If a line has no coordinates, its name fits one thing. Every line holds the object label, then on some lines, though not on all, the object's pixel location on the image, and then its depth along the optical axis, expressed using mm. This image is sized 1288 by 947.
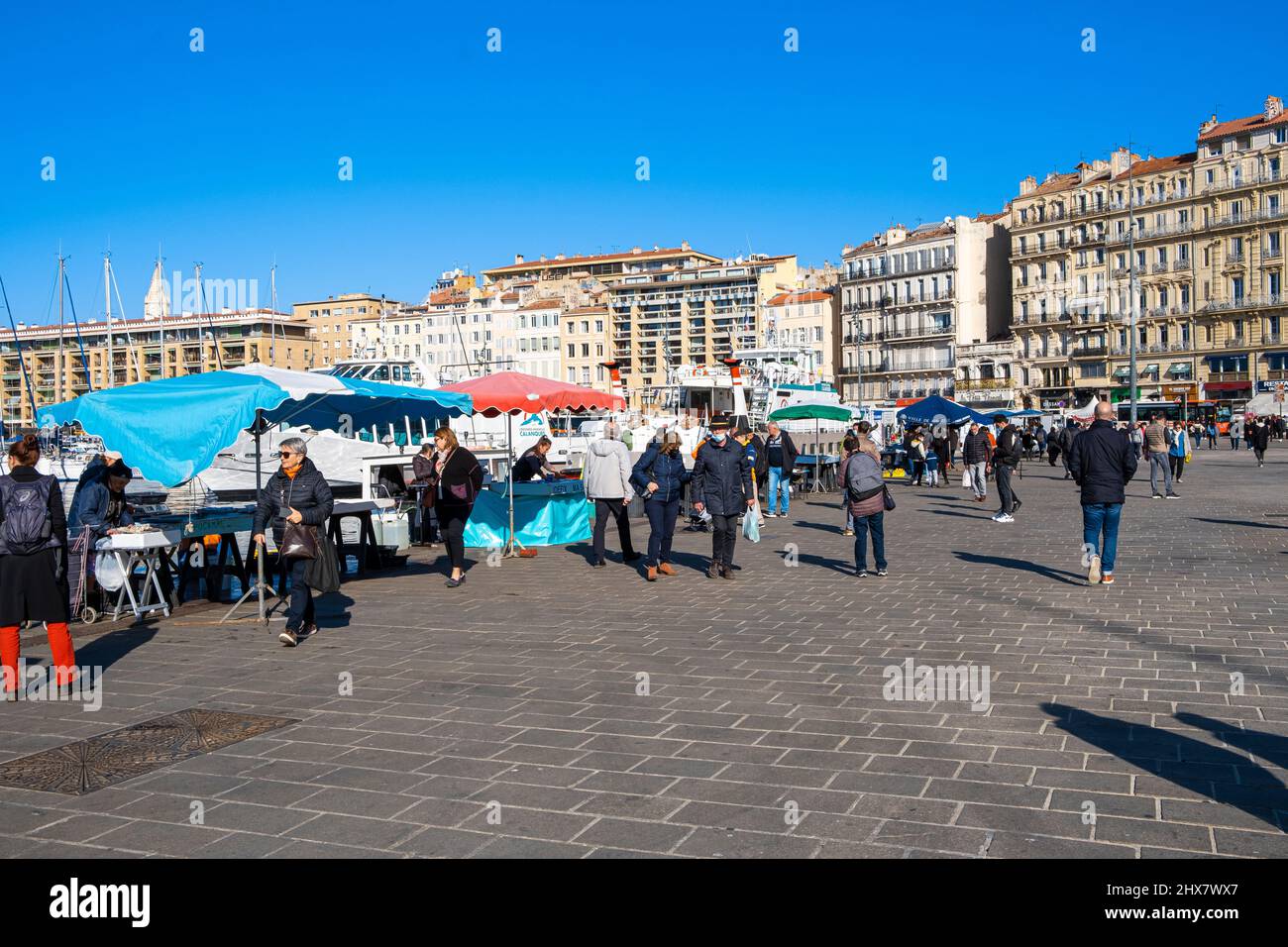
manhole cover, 5570
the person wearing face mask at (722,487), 12555
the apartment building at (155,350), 141250
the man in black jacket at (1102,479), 11516
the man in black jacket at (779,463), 21516
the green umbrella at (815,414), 27438
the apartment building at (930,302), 89000
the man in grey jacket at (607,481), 14375
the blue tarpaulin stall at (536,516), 16609
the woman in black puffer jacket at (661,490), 13141
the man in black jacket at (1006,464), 19109
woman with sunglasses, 9172
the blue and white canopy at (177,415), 10016
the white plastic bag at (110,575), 10352
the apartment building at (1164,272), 71000
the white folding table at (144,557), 10242
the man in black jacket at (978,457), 23344
